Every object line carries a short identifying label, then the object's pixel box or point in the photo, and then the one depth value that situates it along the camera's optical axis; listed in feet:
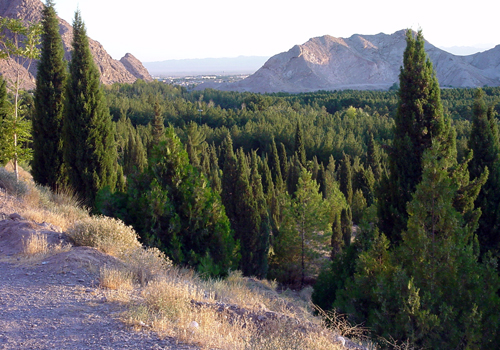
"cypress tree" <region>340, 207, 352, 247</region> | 69.21
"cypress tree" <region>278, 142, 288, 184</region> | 107.92
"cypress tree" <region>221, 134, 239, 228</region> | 49.88
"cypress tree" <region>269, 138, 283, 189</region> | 98.94
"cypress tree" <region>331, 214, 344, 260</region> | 62.71
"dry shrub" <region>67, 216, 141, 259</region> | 21.53
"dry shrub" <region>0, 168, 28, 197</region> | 31.58
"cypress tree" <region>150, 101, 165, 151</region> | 71.67
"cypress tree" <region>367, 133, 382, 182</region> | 105.46
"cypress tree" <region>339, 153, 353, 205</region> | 97.71
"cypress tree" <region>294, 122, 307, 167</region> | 109.09
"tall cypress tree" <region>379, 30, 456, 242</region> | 28.89
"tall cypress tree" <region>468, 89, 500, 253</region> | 31.40
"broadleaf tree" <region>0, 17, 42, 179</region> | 32.83
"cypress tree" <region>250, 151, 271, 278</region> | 50.03
